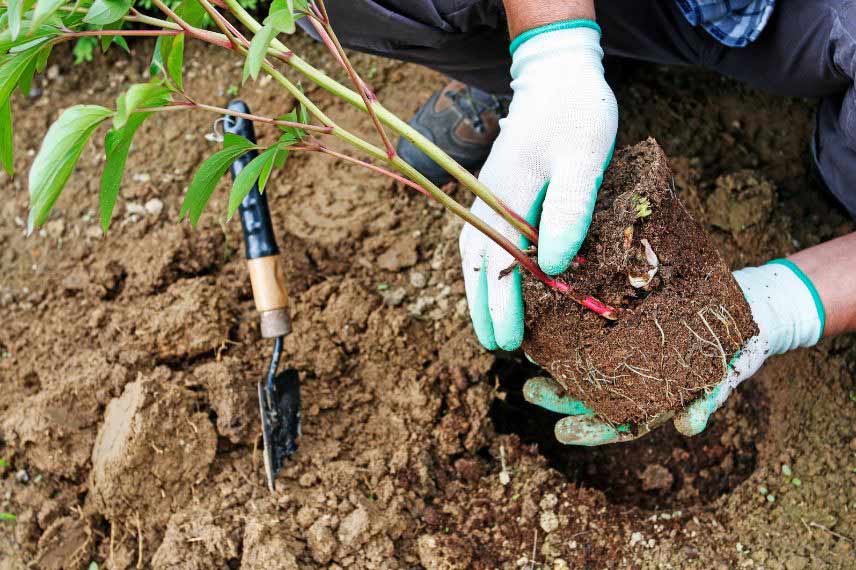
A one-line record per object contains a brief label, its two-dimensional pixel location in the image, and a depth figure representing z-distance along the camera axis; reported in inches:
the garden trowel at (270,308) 44.2
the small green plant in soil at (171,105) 33.1
